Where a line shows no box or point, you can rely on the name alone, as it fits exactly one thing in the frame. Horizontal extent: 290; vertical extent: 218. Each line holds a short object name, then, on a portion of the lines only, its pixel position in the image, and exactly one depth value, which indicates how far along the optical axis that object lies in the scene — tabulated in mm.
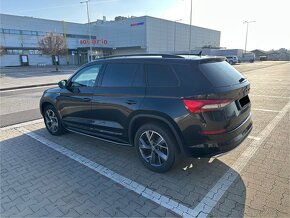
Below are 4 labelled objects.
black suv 3121
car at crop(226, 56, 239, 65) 47531
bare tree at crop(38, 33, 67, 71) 33344
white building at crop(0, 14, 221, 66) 46969
